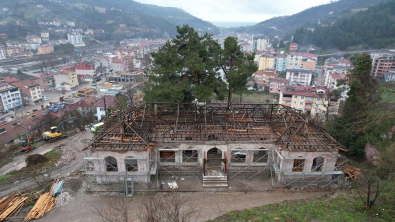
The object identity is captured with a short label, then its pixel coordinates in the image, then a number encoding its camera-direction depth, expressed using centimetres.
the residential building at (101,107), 4269
